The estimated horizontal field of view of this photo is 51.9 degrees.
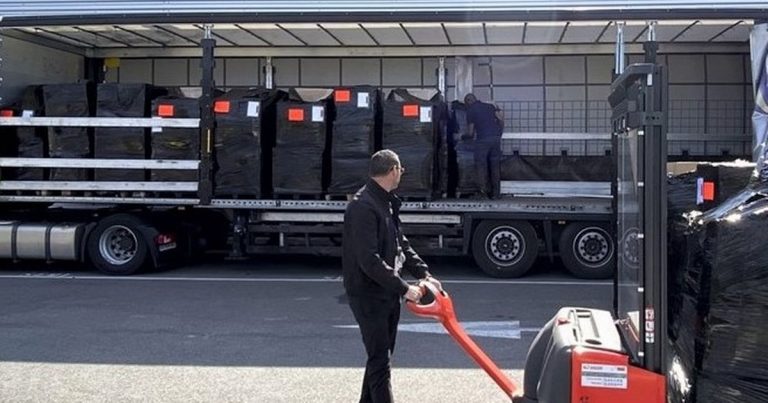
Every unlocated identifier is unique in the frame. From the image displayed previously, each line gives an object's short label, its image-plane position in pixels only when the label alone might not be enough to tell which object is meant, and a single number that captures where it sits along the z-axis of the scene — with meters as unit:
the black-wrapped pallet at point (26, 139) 12.83
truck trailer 11.92
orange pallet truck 3.15
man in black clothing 4.73
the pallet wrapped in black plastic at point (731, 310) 3.03
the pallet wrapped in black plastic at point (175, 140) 12.41
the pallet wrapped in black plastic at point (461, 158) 12.32
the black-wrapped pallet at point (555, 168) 13.60
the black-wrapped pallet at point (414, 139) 11.92
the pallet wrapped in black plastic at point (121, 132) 12.55
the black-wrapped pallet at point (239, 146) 12.20
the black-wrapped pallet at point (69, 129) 12.69
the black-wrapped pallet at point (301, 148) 12.19
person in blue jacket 12.36
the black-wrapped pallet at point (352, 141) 12.06
